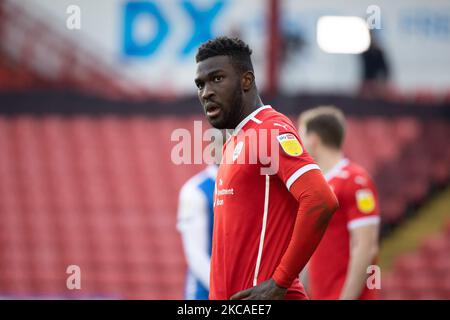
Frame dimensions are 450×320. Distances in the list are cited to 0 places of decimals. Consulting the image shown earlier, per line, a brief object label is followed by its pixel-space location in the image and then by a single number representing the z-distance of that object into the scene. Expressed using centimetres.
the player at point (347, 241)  899
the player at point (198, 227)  955
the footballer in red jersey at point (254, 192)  621
